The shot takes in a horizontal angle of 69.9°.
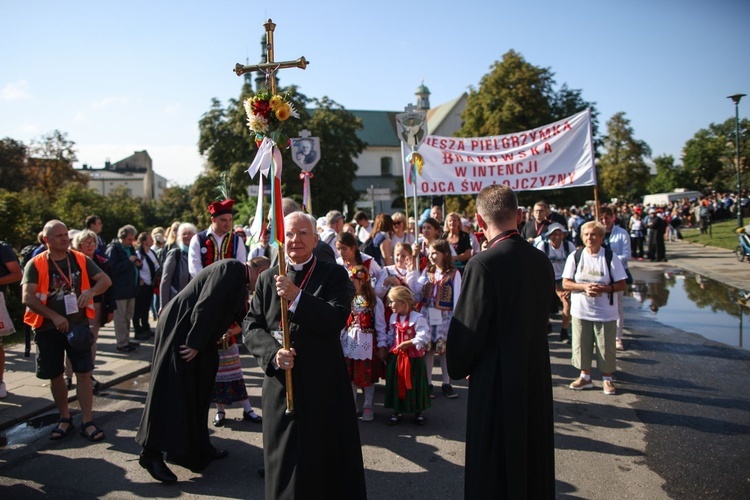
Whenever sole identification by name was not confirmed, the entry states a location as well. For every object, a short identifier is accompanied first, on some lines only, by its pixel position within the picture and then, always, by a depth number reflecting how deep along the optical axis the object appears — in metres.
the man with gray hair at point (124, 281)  8.80
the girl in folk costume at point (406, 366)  5.34
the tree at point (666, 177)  72.75
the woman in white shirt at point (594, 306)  6.18
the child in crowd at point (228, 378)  5.39
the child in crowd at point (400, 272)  6.28
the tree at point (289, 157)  34.06
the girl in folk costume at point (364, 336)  5.48
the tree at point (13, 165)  41.97
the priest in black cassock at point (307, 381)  3.21
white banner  8.64
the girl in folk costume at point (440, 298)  6.14
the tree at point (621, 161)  55.66
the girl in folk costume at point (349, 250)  5.62
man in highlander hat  6.37
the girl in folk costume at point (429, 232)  7.26
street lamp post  21.91
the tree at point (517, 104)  36.50
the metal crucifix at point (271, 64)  3.53
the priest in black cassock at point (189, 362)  4.18
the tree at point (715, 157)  42.72
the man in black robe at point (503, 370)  2.82
